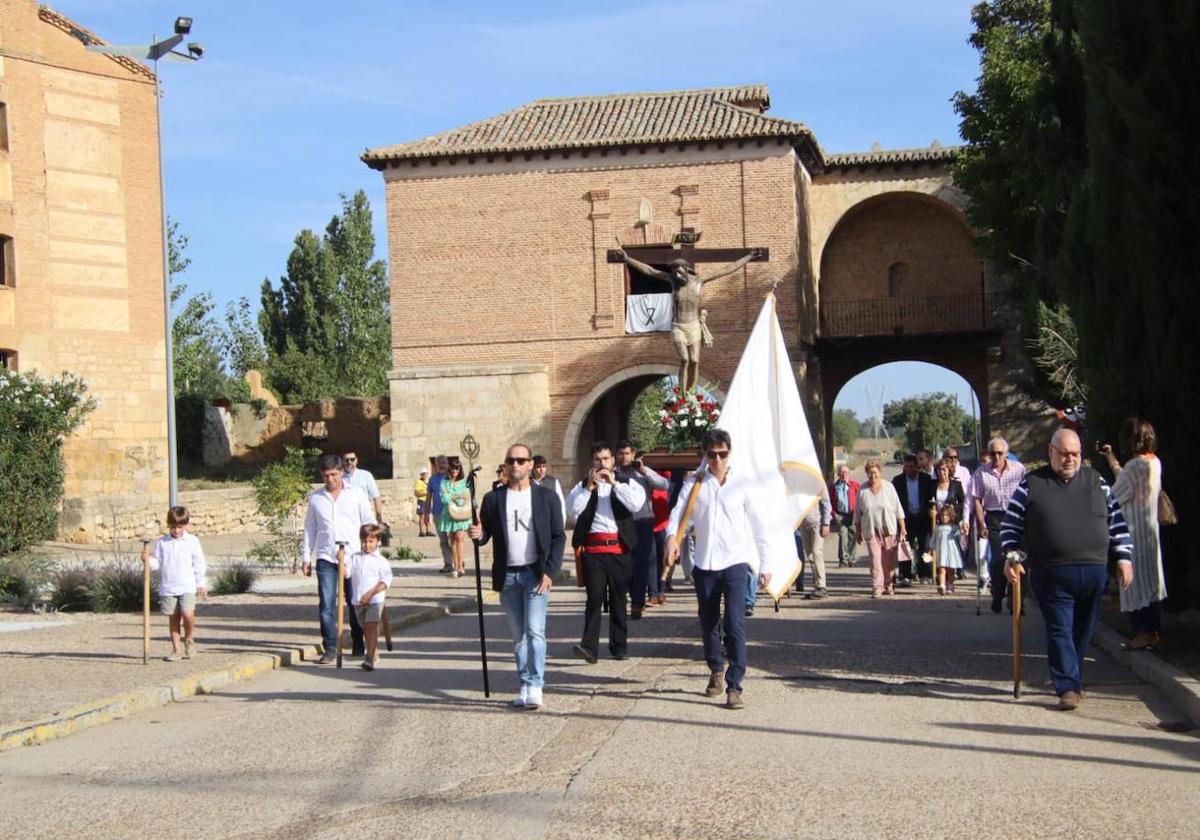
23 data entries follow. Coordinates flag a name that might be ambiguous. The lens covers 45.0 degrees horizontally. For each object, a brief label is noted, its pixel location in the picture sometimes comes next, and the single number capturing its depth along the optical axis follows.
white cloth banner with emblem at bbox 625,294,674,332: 38.22
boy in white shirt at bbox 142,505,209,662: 12.46
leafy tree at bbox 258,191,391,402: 62.19
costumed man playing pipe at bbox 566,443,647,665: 11.93
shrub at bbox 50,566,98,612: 17.25
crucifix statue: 26.27
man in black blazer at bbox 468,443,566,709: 9.84
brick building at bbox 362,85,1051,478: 37.78
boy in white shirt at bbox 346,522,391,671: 12.10
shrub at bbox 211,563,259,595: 19.34
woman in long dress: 10.91
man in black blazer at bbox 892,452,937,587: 19.94
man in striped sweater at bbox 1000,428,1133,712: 9.41
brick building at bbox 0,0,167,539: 32.38
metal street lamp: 23.00
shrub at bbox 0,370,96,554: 24.55
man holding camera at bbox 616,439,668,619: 14.99
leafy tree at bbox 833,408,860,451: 119.81
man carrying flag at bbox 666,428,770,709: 9.72
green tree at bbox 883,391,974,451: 93.81
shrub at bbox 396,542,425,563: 25.79
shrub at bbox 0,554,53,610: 17.61
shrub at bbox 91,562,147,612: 16.94
